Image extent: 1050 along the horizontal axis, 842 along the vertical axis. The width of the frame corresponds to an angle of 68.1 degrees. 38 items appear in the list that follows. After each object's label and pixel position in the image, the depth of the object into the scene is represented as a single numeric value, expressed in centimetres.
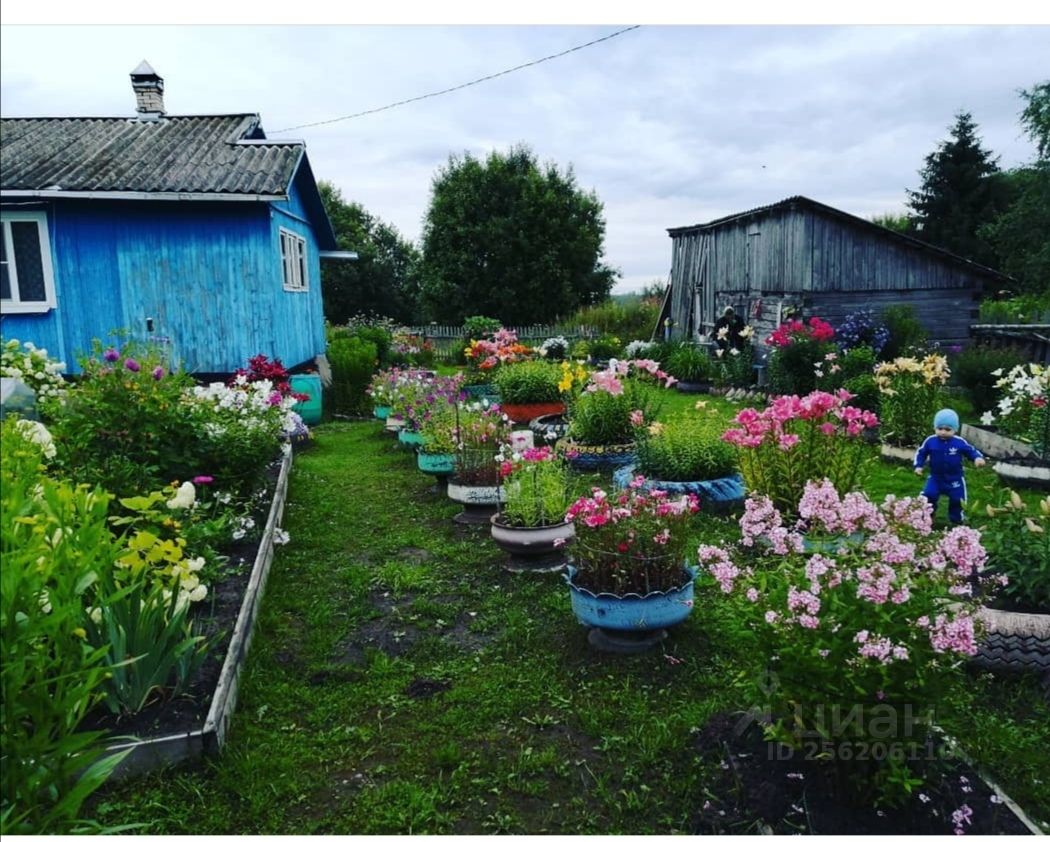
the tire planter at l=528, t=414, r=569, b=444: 962
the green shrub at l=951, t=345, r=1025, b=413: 1106
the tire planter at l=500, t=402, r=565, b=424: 1105
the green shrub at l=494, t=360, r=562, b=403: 1112
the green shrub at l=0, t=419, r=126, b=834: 226
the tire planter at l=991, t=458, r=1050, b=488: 723
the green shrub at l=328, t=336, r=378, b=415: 1435
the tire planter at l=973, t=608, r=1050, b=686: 373
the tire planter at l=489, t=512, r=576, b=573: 560
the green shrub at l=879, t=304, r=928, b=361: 1465
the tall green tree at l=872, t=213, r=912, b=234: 3397
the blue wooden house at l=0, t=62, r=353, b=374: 1153
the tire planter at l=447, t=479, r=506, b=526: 700
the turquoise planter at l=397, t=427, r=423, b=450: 982
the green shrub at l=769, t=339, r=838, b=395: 1302
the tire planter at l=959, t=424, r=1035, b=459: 804
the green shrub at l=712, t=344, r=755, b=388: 1505
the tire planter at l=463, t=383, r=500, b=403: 1149
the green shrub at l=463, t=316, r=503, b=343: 2372
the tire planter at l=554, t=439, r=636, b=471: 851
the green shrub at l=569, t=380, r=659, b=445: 888
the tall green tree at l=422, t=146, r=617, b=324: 3275
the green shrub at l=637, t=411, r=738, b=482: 709
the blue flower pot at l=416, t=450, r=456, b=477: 802
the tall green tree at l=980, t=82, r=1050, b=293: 2658
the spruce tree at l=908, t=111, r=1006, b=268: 3203
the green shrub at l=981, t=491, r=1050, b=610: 389
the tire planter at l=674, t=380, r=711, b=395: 1600
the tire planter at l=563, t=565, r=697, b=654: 423
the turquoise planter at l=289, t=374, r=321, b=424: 1301
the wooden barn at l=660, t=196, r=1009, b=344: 1549
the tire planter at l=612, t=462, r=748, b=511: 676
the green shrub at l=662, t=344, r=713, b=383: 1625
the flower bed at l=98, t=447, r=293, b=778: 317
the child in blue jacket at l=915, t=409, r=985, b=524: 554
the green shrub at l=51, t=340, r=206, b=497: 510
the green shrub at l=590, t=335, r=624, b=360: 1984
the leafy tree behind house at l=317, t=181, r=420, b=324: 3800
